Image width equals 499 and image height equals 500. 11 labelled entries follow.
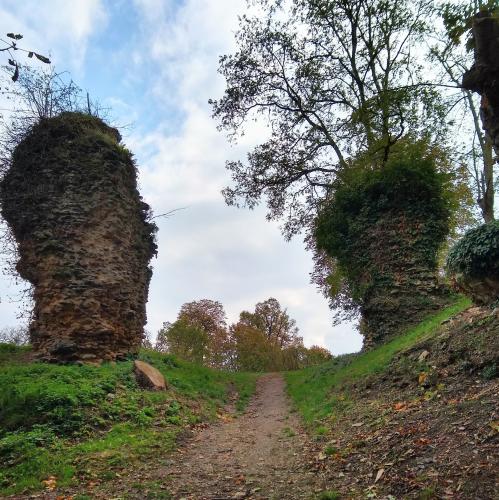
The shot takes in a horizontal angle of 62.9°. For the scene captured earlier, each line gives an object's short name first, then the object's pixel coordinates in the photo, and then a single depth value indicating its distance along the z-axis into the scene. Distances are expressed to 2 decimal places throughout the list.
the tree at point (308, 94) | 17.18
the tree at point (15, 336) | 24.45
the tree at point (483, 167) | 14.99
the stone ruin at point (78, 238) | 12.18
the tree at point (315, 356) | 37.34
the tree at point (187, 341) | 30.25
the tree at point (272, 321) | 45.51
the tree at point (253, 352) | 32.50
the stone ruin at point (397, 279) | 14.21
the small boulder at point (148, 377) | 10.91
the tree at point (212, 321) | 40.23
